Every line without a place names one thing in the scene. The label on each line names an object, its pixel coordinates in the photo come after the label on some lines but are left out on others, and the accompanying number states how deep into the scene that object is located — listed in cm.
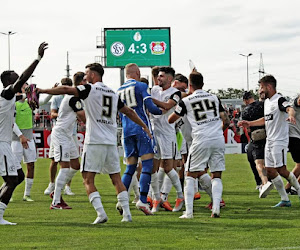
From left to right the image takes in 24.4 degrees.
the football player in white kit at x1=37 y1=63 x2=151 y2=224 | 966
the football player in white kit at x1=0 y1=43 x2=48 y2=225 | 1002
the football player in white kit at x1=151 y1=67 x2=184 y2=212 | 1155
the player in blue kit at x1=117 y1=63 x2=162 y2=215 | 1088
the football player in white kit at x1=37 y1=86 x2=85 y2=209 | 1268
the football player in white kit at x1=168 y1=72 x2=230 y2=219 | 1030
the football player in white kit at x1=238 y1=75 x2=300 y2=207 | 1181
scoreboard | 4731
